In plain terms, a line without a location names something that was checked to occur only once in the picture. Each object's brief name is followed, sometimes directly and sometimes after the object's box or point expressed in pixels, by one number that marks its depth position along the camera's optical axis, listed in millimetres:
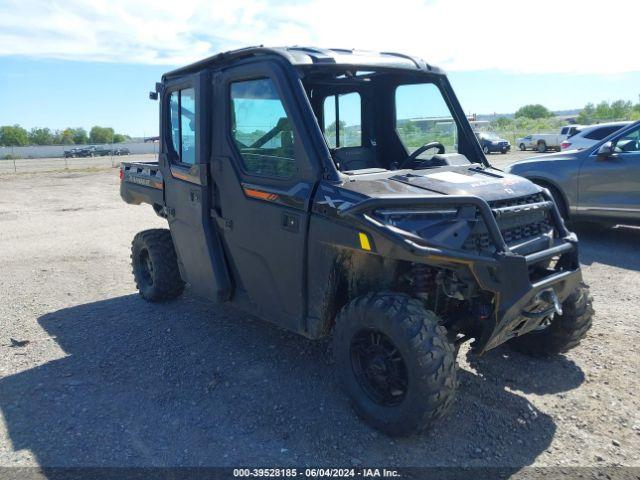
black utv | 3156
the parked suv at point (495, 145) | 32938
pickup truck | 33000
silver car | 7441
